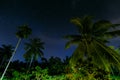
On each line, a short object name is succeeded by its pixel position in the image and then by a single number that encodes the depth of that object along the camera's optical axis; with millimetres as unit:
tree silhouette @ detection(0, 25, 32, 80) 17313
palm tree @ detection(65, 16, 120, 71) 7270
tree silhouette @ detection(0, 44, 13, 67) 27146
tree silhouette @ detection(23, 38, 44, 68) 22712
